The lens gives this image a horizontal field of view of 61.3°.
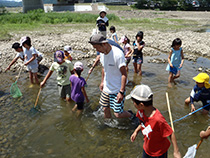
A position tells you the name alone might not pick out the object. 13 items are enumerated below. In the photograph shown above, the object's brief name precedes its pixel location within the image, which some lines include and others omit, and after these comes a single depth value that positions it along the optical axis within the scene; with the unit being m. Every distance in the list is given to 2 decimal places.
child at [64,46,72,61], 5.90
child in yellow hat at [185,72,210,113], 4.01
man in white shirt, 3.28
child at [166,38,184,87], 5.73
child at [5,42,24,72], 5.99
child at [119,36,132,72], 6.75
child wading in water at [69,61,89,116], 4.20
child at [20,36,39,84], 5.77
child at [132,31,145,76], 6.73
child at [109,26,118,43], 7.26
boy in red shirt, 2.21
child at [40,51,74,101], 4.57
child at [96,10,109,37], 7.60
